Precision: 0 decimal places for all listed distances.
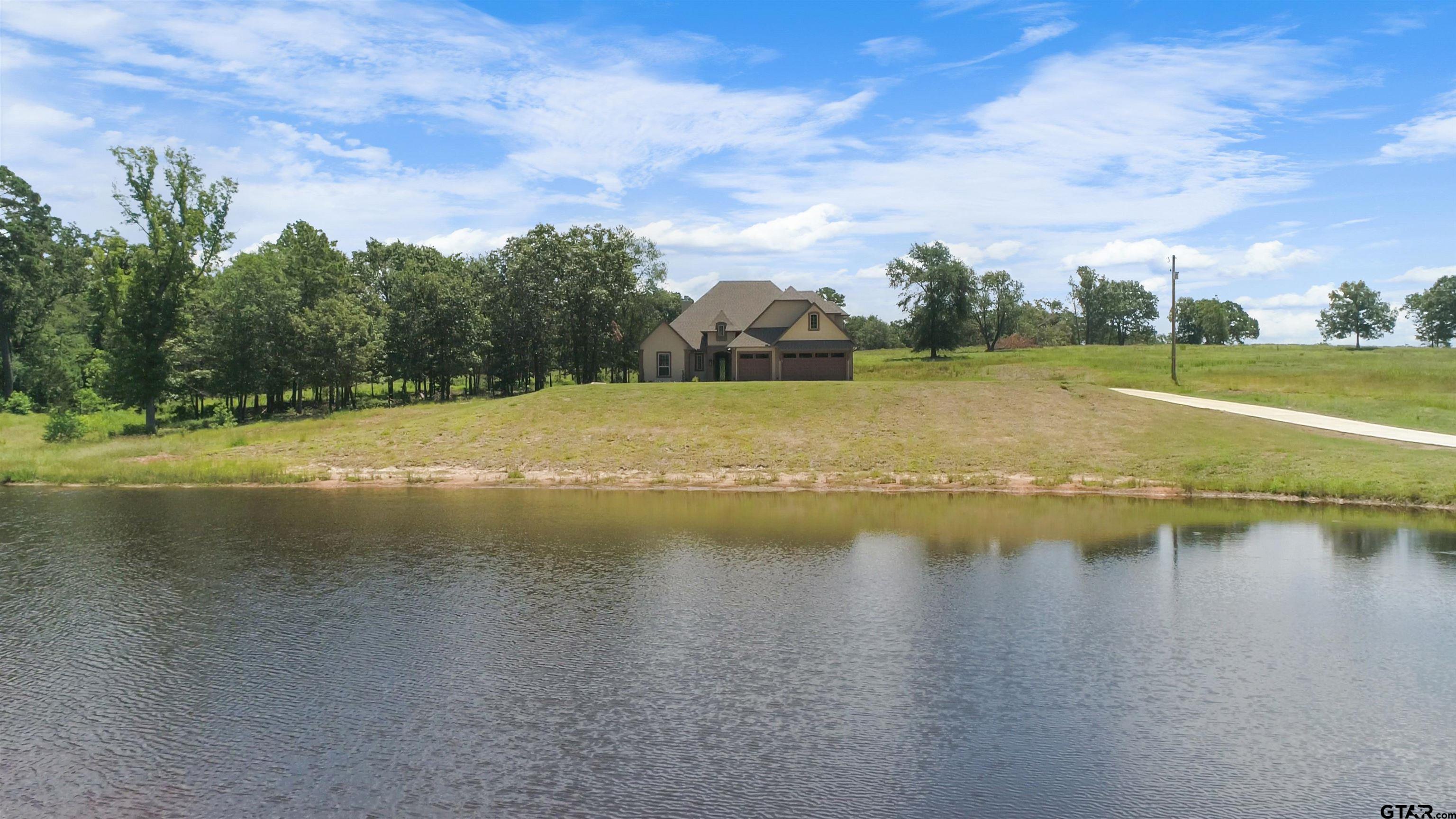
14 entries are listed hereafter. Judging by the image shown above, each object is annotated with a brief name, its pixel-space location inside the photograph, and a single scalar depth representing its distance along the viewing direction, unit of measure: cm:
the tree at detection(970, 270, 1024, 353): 11669
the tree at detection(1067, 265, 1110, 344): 14625
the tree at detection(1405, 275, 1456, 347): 11531
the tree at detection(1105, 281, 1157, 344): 14525
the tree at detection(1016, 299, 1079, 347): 13838
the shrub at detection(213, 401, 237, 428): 6178
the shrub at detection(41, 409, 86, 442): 5394
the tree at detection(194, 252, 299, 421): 6700
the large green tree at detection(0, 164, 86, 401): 8094
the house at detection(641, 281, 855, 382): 6538
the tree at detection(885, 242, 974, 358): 9538
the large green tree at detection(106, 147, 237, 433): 5847
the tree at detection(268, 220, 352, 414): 6725
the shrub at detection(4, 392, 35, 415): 7456
